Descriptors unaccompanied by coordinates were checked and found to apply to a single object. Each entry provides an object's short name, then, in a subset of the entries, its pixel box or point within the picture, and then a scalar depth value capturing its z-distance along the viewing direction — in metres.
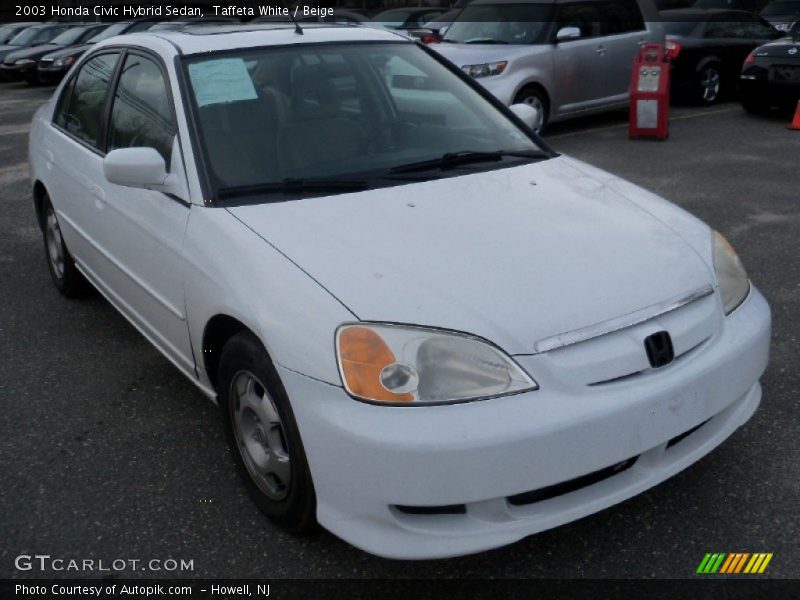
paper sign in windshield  3.34
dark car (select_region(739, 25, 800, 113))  10.14
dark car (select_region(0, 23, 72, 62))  22.45
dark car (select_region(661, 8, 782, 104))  11.84
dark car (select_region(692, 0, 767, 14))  20.45
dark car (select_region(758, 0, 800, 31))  17.44
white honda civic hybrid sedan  2.30
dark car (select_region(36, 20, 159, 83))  17.98
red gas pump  9.37
